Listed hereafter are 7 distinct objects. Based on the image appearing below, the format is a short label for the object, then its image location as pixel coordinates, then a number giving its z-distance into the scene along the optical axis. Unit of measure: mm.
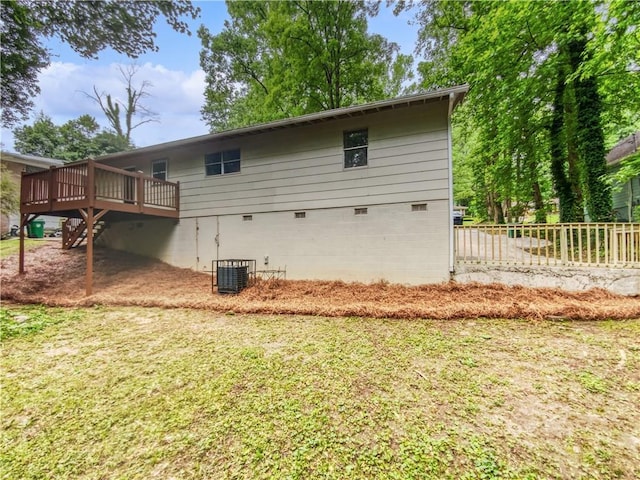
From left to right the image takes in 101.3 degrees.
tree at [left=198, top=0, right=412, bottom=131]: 13492
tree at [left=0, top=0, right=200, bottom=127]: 6320
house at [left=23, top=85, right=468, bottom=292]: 6414
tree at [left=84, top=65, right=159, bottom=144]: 22016
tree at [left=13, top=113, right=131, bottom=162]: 22891
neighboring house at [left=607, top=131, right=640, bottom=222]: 13171
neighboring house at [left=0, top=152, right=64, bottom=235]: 15382
